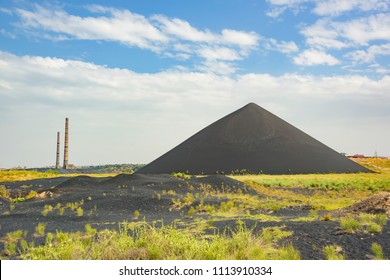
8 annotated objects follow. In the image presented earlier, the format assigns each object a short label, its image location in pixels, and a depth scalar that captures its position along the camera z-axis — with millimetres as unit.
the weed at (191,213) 15949
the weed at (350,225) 9916
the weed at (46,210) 16905
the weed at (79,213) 16320
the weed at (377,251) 7830
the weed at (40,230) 12370
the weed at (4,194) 24984
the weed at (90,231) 11641
